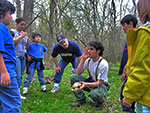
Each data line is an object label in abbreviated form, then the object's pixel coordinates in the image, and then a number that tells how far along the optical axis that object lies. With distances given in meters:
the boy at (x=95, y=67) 3.06
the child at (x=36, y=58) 4.14
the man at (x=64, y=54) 4.19
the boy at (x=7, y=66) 1.76
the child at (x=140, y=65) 1.21
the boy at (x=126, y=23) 2.64
